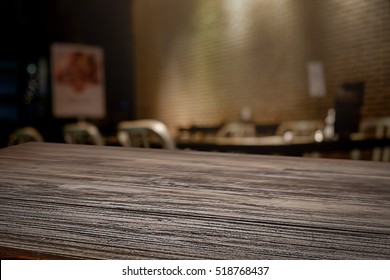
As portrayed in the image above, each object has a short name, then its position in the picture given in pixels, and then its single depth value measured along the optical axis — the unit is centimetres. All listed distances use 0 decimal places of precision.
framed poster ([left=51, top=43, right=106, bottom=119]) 772
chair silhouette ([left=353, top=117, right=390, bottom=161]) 425
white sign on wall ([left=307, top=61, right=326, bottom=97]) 457
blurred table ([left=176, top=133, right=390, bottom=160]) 255
